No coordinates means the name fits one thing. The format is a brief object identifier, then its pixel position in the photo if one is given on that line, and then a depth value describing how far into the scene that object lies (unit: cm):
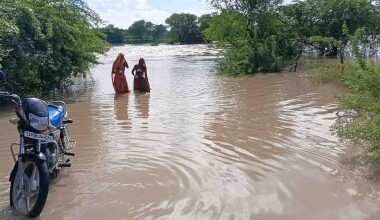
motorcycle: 445
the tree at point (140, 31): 10494
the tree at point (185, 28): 8962
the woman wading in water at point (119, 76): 1429
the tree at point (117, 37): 9276
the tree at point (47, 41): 1128
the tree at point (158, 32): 10719
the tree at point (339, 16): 2303
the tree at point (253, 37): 2045
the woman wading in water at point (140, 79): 1465
